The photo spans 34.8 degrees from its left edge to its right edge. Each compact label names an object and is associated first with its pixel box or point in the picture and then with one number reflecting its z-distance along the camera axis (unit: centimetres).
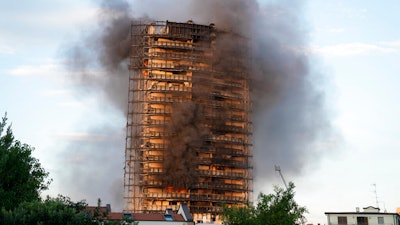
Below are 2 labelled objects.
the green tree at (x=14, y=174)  6494
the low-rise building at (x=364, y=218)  11819
